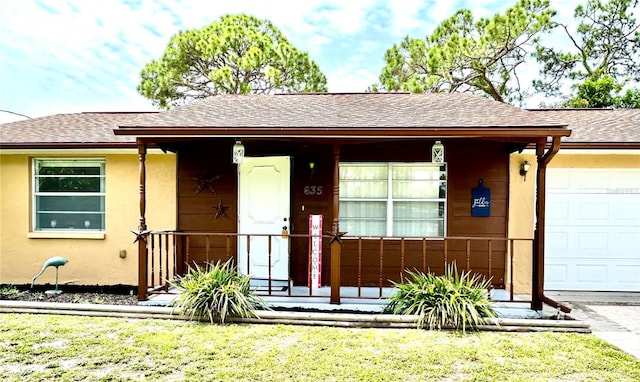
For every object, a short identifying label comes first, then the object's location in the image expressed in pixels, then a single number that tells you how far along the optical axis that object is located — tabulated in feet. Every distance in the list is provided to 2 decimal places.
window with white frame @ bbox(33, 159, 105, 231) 22.74
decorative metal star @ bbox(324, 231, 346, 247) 17.08
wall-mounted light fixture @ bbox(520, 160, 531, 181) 20.53
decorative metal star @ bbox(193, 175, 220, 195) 21.68
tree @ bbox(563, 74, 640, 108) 48.26
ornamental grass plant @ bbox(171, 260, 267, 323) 15.75
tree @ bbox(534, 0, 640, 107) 54.80
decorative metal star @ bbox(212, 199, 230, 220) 21.66
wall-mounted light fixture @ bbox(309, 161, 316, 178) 20.94
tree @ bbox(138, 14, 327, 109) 59.11
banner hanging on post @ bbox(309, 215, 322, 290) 19.17
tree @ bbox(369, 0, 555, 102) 48.93
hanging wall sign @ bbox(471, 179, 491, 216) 20.48
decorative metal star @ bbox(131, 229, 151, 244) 17.63
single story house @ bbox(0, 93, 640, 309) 20.52
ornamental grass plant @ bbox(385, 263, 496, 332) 15.05
